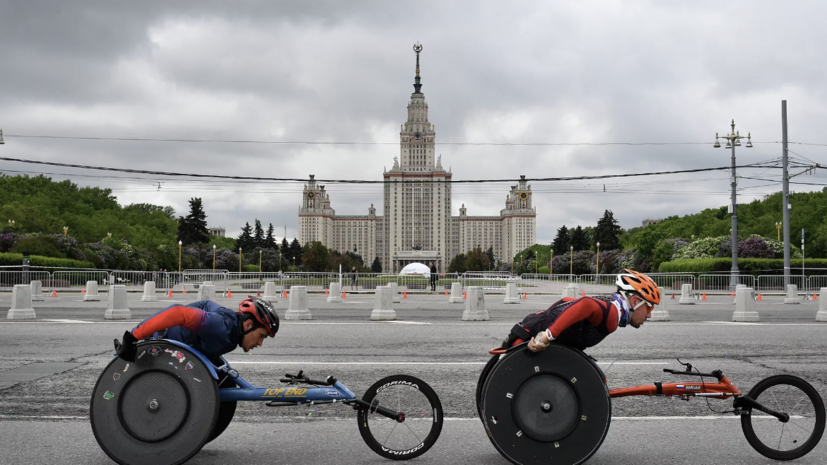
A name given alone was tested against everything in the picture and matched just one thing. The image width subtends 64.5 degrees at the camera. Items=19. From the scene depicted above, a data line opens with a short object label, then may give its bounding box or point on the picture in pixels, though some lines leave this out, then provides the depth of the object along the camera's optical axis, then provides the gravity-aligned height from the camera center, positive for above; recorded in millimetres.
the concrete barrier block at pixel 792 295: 27758 -1634
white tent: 115425 -2081
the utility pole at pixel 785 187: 35250 +3923
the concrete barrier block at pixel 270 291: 29719 -1603
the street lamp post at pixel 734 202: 35750 +3185
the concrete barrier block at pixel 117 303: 17391 -1269
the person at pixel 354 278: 43238 -1439
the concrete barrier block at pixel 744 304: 17828 -1287
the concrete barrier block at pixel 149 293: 27047 -1537
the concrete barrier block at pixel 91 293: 26984 -1526
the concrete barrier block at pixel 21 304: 17141 -1279
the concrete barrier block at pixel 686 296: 27966 -1673
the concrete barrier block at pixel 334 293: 28312 -1602
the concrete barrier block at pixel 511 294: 28709 -1690
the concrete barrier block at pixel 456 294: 28953 -1678
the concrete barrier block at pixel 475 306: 17891 -1356
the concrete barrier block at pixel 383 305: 18000 -1345
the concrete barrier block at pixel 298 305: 17969 -1344
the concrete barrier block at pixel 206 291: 22984 -1250
